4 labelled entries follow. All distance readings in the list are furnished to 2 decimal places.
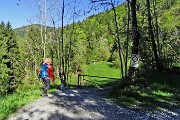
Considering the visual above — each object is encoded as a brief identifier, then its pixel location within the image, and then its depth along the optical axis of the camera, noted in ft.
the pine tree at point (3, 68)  77.21
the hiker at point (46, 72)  20.13
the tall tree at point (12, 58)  84.07
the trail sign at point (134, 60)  21.57
